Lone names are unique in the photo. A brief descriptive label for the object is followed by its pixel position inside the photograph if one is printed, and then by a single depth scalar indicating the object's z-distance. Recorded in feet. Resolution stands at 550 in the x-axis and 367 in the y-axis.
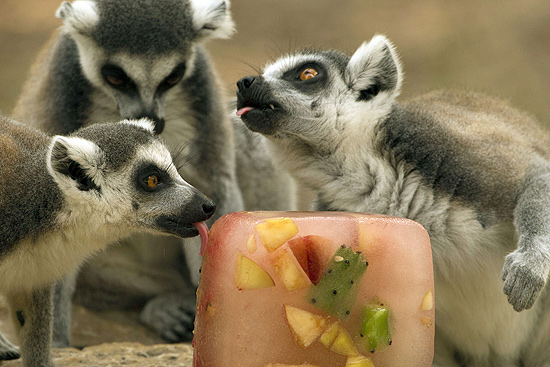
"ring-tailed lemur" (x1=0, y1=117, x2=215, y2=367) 24.56
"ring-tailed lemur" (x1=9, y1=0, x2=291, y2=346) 33.83
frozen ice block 19.10
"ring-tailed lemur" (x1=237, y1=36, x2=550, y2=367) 24.45
